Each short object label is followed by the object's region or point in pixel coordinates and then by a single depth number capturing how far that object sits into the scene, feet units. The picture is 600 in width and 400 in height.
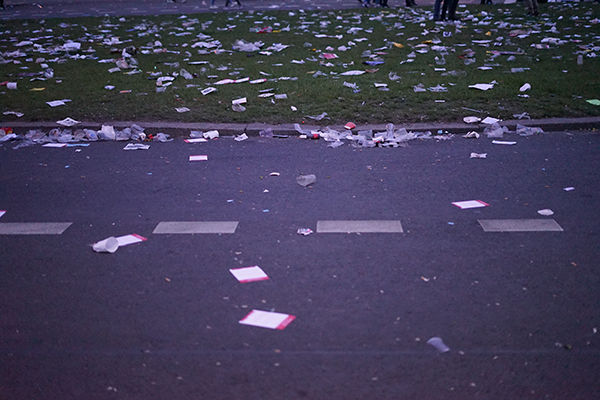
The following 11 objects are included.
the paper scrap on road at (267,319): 9.79
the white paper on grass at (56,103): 24.68
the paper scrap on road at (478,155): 18.76
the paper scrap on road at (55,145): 20.97
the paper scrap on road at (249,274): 11.30
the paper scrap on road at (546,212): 14.14
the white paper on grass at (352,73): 29.43
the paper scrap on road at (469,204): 14.69
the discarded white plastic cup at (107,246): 12.64
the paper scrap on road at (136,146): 20.48
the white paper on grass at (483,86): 25.69
